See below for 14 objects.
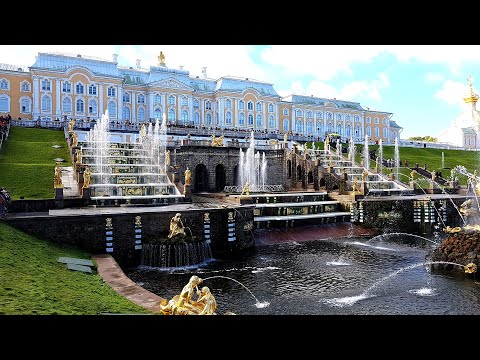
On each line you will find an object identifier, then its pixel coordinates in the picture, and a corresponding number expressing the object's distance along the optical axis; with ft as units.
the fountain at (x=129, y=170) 72.02
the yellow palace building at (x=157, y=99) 166.09
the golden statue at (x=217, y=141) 113.91
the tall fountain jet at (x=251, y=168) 116.26
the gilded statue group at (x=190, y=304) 24.85
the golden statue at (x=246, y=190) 66.31
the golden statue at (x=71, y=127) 112.57
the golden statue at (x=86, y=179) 65.10
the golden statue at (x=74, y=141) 97.04
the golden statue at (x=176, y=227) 51.26
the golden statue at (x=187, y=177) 72.90
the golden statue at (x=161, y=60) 203.33
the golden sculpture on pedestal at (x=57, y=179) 61.21
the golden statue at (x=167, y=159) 84.53
